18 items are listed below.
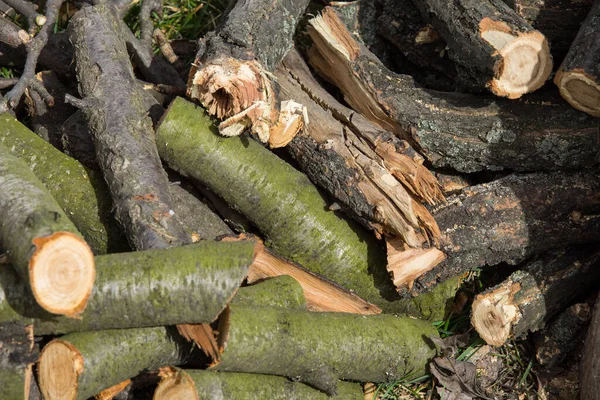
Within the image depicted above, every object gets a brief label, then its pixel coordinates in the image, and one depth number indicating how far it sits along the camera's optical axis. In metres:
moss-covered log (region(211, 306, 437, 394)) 2.77
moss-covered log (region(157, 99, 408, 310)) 3.40
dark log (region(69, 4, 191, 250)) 3.00
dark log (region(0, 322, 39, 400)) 2.60
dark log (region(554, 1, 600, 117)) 3.24
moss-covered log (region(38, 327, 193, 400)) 2.67
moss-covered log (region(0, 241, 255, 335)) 2.65
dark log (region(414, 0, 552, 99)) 3.40
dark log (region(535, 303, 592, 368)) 3.49
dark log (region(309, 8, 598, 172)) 3.54
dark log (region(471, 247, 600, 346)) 3.45
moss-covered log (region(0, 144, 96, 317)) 2.45
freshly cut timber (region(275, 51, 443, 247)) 3.36
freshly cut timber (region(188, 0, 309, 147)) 3.20
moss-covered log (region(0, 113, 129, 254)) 3.26
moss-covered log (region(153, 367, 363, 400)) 2.73
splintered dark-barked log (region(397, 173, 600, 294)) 3.49
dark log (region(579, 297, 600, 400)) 3.11
